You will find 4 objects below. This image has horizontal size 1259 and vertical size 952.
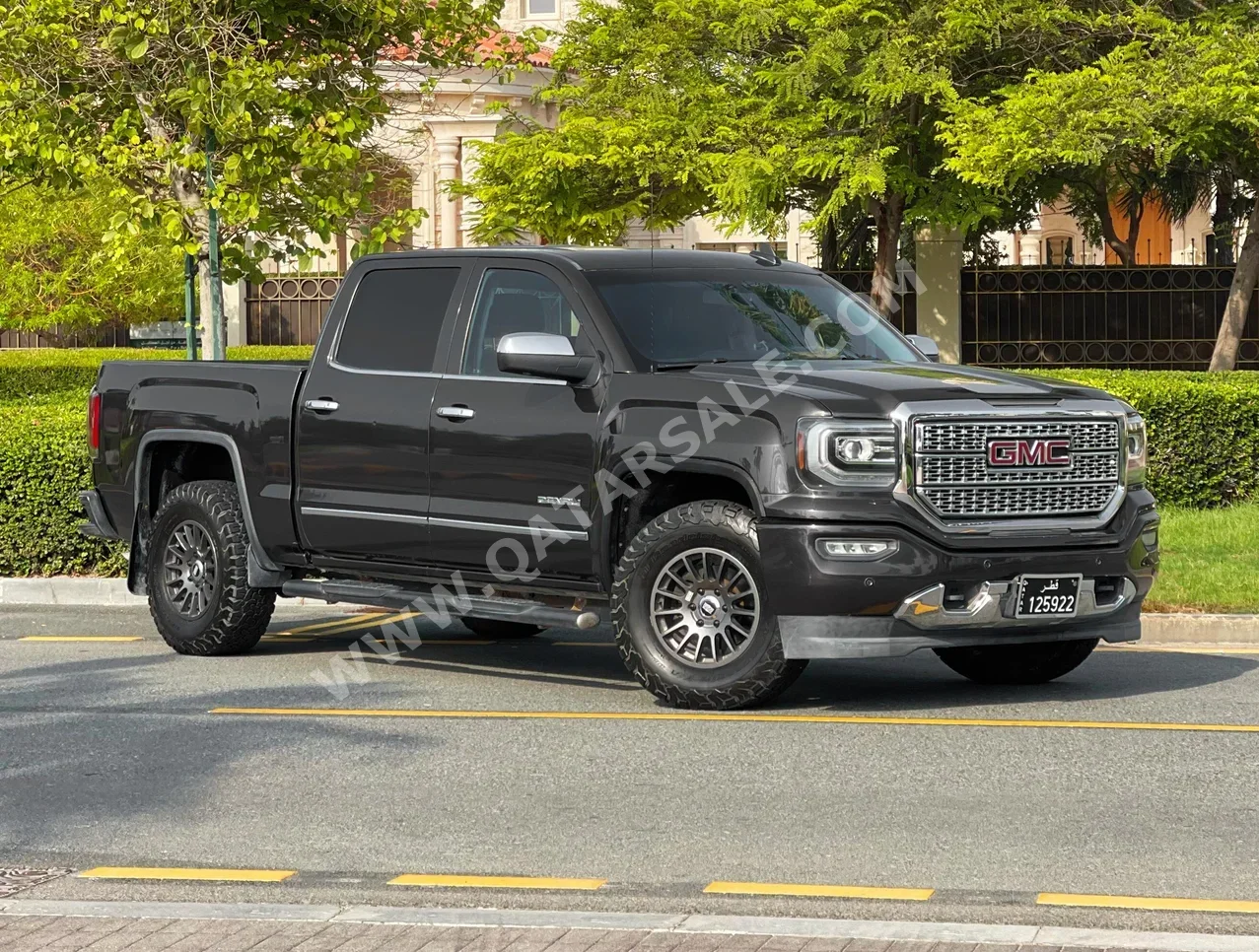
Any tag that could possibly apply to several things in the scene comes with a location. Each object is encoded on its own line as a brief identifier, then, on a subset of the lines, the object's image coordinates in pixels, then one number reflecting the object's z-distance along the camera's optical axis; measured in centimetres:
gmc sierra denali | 897
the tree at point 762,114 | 2873
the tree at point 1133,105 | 2508
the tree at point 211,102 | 1853
